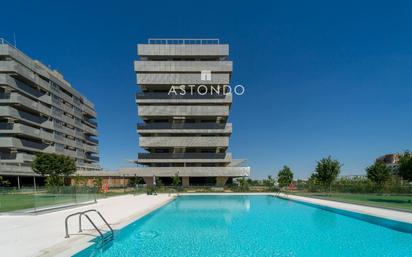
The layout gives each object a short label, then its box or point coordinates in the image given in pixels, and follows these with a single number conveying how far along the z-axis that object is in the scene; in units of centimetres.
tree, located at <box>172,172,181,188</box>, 4656
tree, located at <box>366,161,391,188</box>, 3434
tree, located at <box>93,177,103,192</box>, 3973
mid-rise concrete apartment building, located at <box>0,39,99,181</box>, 4831
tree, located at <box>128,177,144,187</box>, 5769
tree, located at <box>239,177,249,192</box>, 4466
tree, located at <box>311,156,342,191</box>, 3189
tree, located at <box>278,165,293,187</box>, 4324
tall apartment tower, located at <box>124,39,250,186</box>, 5719
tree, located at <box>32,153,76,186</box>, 3706
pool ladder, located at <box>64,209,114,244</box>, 962
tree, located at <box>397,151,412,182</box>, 2425
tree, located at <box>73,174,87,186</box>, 4334
